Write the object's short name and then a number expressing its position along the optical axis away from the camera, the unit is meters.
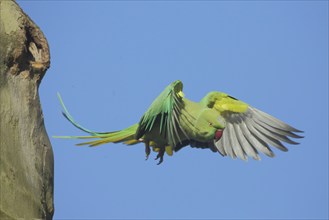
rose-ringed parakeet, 13.86
